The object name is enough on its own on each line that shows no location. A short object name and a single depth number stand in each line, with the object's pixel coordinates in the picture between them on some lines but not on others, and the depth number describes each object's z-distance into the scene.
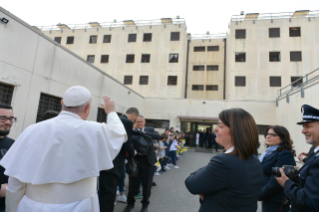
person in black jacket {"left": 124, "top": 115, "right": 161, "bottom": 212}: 4.14
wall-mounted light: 5.48
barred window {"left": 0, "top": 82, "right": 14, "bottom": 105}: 5.83
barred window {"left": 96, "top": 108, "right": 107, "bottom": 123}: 11.22
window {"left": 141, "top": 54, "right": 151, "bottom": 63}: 22.53
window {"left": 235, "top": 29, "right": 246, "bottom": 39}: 21.19
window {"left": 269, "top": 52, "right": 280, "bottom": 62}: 19.95
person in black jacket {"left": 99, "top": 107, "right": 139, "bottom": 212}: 3.19
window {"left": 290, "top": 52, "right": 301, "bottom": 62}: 19.48
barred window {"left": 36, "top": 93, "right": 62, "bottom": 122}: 7.29
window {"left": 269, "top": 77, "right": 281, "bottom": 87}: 19.33
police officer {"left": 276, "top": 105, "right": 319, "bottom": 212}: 1.55
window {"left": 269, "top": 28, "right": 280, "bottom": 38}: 20.38
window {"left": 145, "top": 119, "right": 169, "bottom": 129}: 19.56
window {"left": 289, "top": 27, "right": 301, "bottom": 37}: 20.09
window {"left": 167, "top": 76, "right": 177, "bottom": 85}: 21.43
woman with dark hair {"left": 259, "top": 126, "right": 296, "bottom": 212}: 2.39
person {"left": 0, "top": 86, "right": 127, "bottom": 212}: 1.52
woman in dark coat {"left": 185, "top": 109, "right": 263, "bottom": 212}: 1.33
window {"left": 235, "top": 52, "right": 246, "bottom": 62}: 20.79
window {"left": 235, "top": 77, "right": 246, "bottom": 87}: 20.20
